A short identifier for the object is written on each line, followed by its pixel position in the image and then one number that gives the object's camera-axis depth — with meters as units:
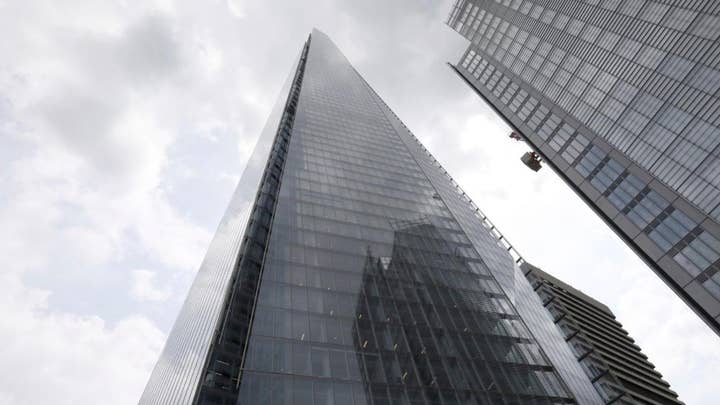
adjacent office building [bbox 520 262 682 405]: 56.47
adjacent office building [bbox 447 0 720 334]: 45.47
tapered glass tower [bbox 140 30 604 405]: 31.73
